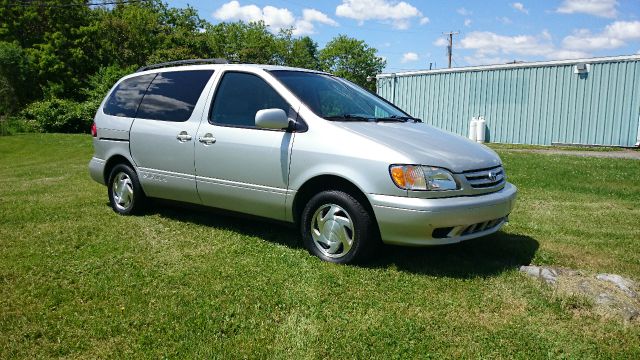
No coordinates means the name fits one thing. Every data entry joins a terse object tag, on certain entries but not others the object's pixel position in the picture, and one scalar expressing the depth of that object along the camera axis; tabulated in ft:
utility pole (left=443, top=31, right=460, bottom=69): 164.04
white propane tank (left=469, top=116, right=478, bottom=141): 66.80
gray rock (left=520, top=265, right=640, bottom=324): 10.69
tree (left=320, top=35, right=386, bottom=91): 241.96
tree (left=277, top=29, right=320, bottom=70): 201.87
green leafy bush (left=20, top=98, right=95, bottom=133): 81.56
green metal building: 56.18
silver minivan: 12.46
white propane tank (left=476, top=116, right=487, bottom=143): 66.44
